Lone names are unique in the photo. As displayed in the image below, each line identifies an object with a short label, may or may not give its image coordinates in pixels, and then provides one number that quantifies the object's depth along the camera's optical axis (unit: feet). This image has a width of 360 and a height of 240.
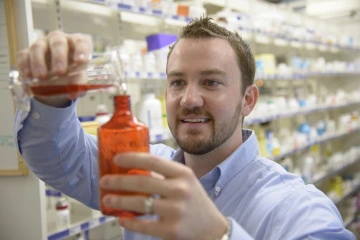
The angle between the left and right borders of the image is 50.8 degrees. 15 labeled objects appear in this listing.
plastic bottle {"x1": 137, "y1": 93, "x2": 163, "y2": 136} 7.83
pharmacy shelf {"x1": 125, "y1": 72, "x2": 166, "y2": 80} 7.21
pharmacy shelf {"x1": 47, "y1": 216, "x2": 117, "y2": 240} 6.10
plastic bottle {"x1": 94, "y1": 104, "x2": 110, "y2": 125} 6.95
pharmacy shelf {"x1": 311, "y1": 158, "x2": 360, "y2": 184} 14.84
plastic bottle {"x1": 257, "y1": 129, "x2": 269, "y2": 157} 11.73
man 2.00
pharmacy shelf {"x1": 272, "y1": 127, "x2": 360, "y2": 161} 12.41
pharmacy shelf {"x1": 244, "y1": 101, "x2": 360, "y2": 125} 10.54
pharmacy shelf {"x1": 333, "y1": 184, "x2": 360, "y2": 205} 17.08
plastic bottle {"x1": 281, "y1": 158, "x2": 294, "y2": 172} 13.69
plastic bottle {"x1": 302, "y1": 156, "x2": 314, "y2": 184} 14.53
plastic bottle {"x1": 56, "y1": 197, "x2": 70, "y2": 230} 6.38
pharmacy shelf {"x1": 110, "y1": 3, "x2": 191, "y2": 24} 7.06
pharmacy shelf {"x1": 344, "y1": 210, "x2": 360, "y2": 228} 17.33
